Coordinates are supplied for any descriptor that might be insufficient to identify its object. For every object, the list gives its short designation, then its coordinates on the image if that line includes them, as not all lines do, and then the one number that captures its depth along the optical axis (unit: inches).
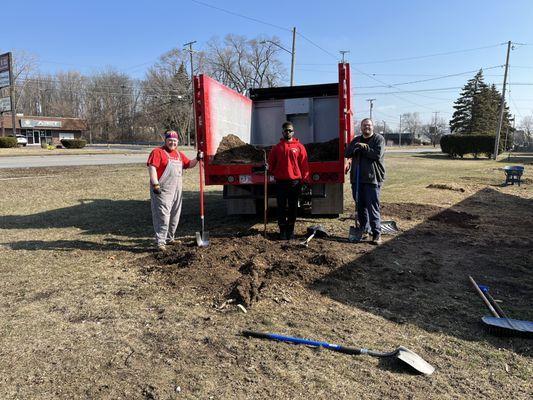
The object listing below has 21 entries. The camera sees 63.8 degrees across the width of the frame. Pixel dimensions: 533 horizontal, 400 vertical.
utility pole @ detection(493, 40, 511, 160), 1494.7
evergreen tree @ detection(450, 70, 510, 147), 2208.4
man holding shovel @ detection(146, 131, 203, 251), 230.6
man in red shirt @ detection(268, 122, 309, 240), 248.7
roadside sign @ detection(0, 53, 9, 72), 1900.7
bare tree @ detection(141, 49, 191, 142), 2637.8
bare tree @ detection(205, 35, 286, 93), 2514.8
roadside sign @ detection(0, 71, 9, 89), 1930.4
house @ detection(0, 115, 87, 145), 2578.7
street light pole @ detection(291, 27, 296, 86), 1390.3
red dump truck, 260.4
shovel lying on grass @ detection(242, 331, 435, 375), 116.1
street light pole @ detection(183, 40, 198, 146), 1853.3
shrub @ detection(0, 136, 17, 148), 1631.4
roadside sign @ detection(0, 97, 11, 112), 2048.4
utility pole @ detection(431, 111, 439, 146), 3934.1
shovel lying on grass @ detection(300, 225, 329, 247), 263.1
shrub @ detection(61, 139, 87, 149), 1905.8
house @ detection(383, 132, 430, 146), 4344.5
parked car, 2037.4
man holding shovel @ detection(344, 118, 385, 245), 246.8
